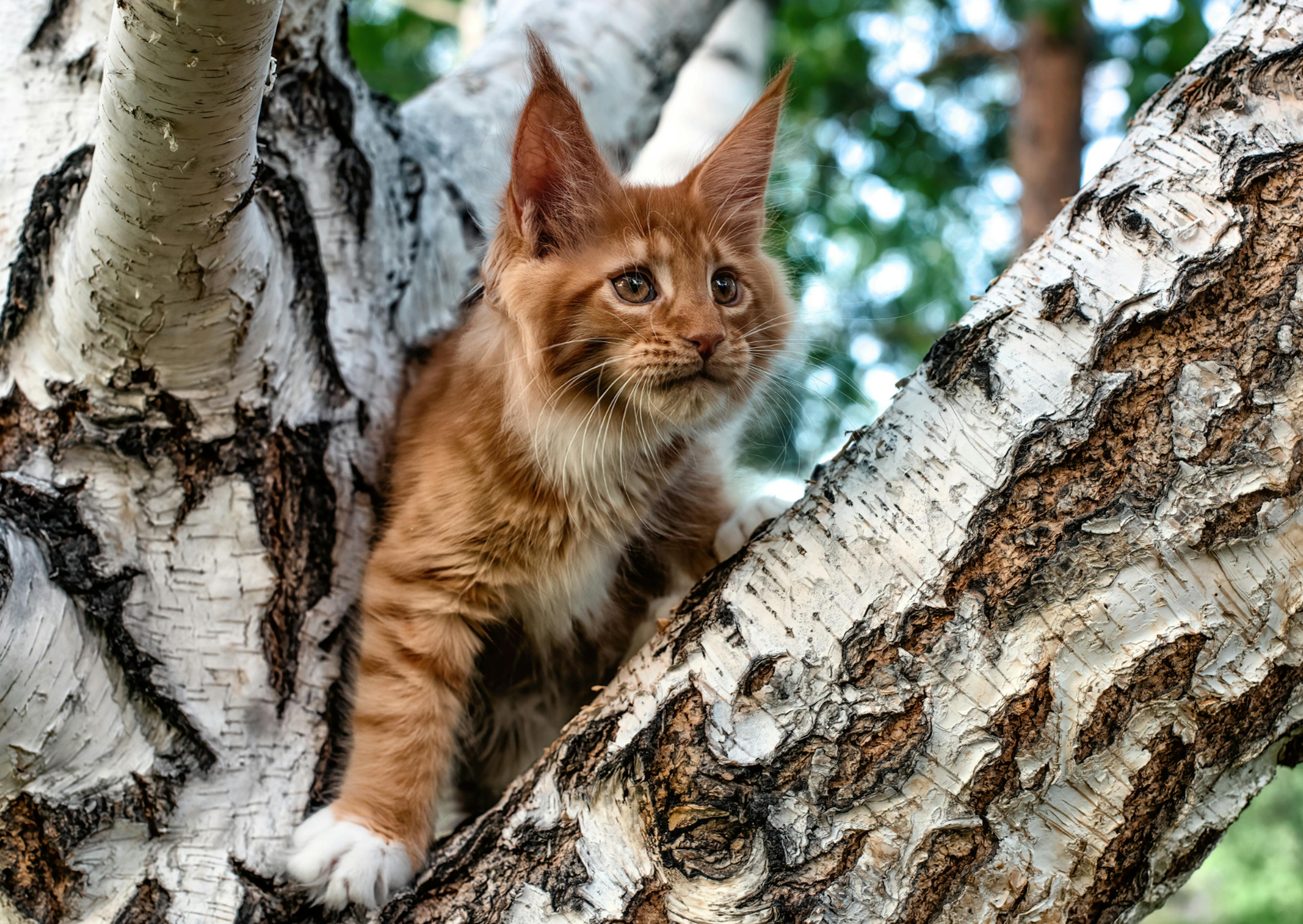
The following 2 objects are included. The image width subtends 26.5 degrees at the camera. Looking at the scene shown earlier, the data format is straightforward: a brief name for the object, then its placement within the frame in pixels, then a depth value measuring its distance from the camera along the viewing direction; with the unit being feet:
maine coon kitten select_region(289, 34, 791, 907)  3.40
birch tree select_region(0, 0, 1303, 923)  3.02
